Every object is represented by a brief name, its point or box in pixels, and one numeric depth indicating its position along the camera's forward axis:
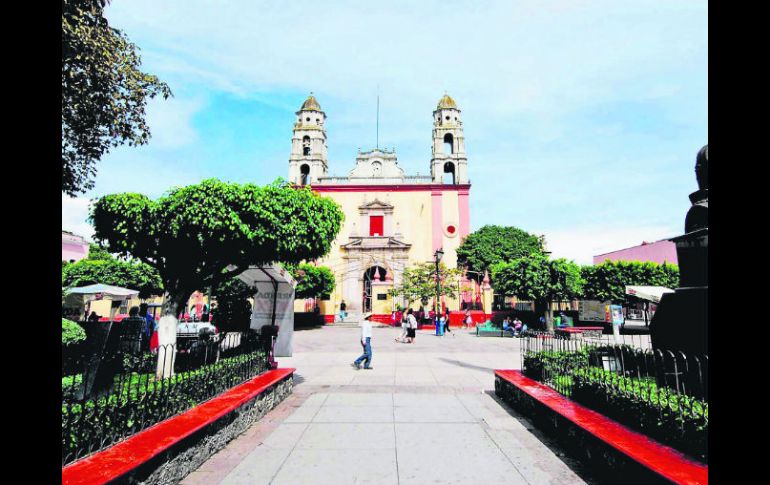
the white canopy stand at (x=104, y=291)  16.20
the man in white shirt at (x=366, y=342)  10.09
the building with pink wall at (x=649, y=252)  40.06
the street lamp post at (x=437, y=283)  23.82
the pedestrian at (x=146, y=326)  9.33
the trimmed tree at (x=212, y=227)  6.77
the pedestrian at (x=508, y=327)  21.33
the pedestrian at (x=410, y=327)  17.11
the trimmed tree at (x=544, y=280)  22.22
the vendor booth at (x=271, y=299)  10.59
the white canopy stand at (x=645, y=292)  15.77
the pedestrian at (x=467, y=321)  26.77
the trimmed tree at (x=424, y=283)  28.14
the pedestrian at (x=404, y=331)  17.48
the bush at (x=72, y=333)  5.16
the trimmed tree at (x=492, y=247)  34.56
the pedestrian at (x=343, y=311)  31.03
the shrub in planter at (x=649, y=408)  3.18
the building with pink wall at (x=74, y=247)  40.69
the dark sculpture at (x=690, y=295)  4.93
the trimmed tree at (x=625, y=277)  27.05
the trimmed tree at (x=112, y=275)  25.97
